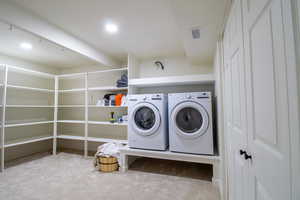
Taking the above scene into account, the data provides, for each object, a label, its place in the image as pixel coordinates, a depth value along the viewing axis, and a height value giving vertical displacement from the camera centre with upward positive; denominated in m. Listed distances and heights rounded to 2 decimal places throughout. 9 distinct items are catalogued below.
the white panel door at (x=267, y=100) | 0.49 +0.02
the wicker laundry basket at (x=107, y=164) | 2.54 -1.04
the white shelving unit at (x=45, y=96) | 3.01 +0.26
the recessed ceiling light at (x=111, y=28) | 2.04 +1.16
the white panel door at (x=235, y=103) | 0.97 +0.02
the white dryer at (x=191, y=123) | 2.16 -0.29
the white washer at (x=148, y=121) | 2.44 -0.28
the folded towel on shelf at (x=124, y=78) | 3.15 +0.62
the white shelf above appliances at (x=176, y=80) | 2.50 +0.48
